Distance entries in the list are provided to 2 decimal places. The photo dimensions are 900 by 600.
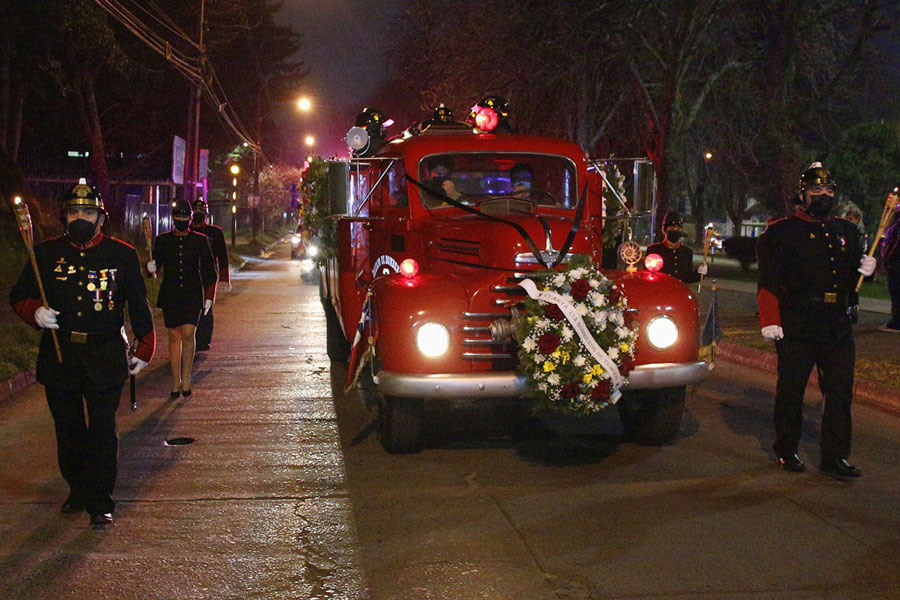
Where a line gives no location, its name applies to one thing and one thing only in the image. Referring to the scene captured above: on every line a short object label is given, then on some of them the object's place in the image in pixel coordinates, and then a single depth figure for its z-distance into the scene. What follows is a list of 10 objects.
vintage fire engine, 7.25
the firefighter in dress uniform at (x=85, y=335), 5.93
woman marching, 10.12
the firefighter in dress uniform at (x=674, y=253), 10.43
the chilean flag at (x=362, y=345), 7.83
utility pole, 29.38
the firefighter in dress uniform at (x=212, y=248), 11.41
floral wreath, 6.92
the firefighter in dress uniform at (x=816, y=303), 7.01
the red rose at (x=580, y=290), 7.01
